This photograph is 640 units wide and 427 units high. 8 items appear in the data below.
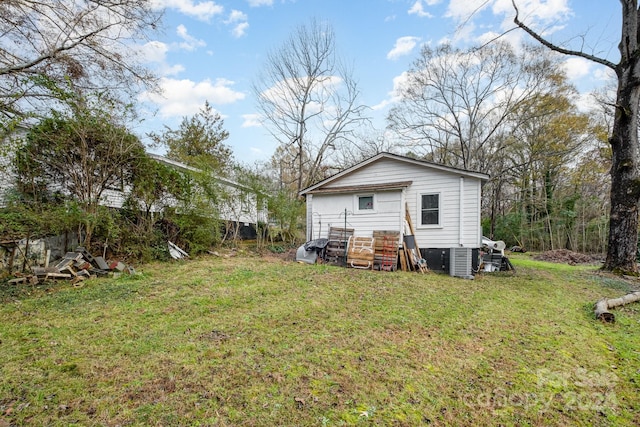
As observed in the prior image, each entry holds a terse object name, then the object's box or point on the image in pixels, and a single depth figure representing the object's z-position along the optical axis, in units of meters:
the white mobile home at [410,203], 8.66
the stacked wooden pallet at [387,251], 8.67
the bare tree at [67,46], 6.79
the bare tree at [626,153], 7.98
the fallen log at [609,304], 4.51
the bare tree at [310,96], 18.03
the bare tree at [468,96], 16.78
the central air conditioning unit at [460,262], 8.39
